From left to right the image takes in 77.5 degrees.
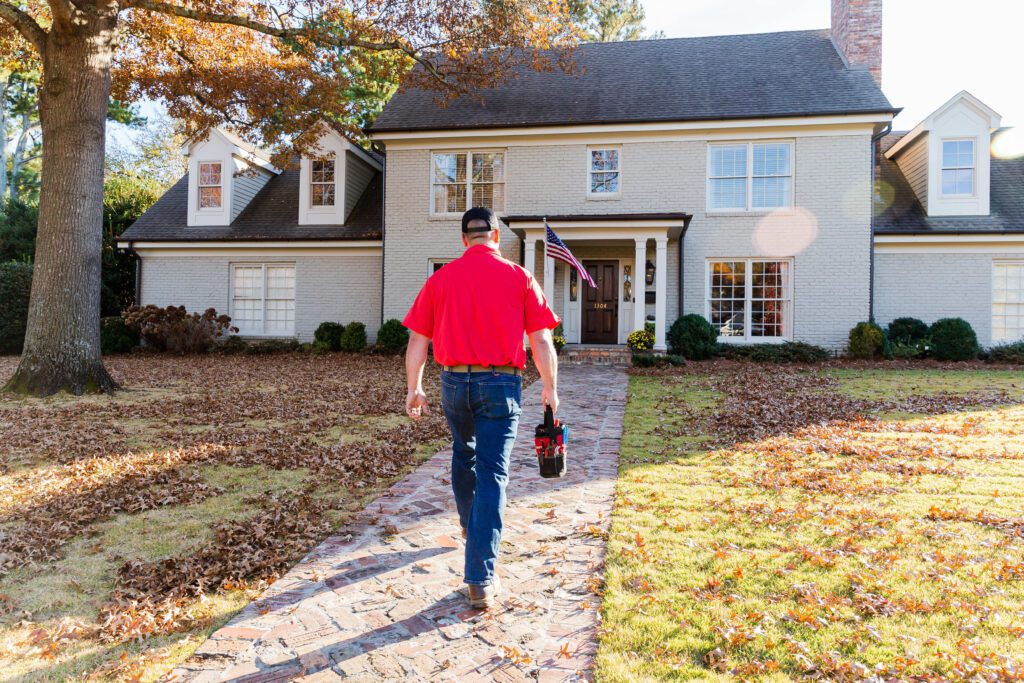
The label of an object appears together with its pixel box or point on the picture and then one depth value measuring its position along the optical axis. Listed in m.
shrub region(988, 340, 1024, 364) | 15.02
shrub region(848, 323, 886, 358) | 14.83
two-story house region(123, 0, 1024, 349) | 15.67
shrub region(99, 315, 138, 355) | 18.22
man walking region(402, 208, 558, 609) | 3.05
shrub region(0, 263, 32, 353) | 17.98
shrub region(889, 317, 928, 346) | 15.47
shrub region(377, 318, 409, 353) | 16.75
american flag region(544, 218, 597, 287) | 12.36
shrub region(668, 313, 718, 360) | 15.20
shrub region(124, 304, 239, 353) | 17.70
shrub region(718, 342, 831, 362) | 15.17
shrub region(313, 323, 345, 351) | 17.89
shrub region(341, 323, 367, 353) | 17.55
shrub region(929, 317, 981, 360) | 14.83
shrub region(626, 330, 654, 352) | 14.48
